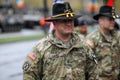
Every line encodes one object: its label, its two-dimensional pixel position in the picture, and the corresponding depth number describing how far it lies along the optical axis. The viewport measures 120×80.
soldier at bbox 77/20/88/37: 13.17
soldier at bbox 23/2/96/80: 6.51
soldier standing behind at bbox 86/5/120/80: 8.76
